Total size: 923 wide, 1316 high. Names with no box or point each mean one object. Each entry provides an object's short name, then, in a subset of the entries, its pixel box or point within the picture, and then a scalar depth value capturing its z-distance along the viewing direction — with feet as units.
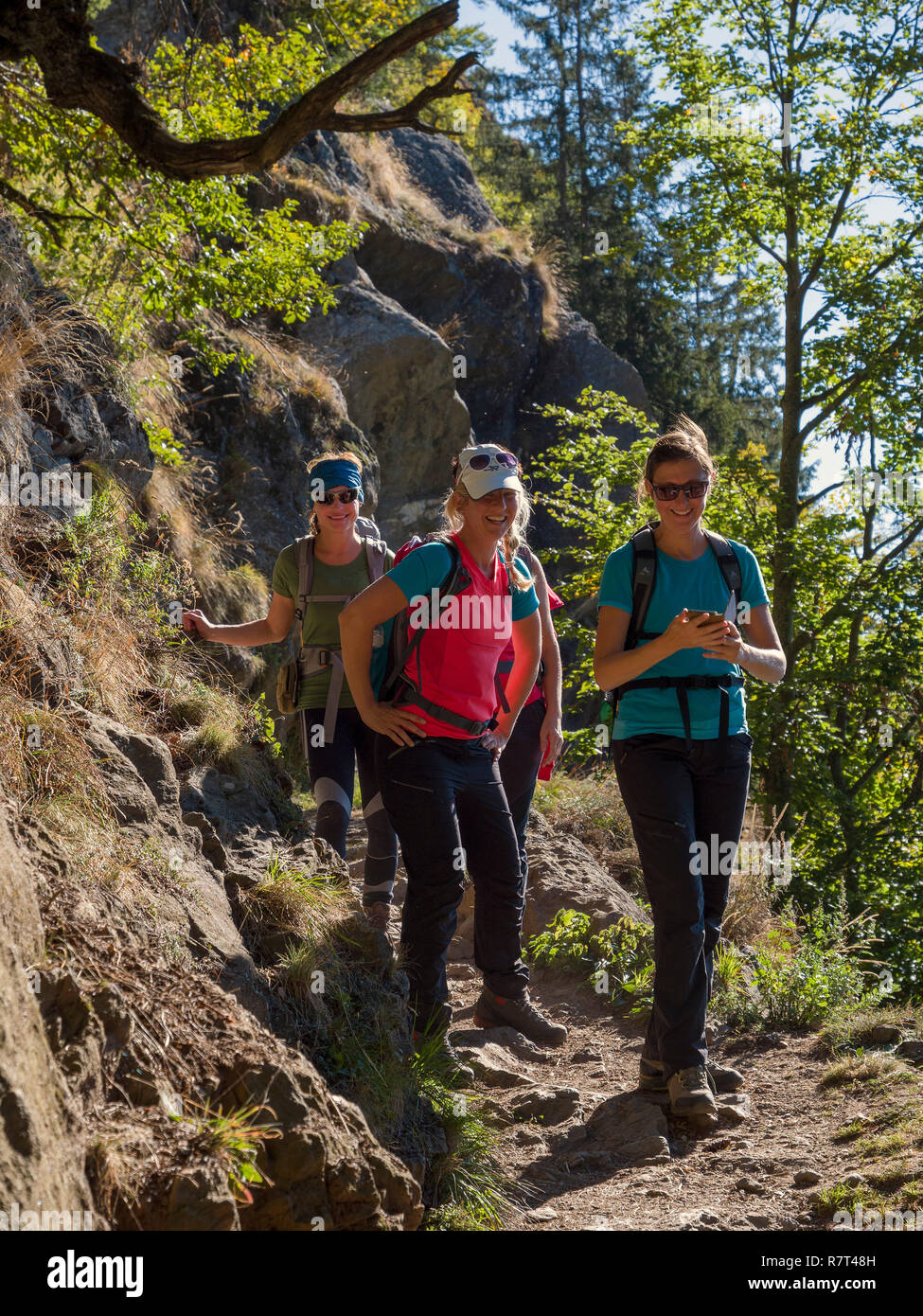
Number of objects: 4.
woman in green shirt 16.78
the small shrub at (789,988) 18.15
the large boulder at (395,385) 52.44
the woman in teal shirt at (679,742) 13.52
